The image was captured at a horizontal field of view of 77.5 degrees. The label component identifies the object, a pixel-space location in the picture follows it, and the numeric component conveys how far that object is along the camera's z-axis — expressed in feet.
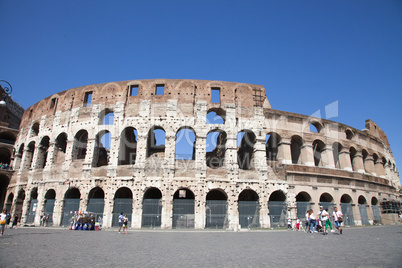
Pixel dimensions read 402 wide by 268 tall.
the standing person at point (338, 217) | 37.76
